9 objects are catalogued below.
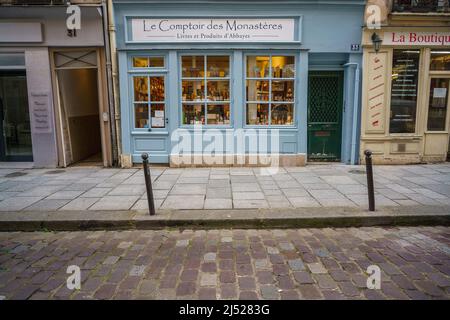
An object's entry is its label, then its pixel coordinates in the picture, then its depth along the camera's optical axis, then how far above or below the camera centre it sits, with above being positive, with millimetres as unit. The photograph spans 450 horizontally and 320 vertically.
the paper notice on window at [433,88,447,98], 9500 +550
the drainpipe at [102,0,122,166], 8844 +1036
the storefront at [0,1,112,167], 8844 +983
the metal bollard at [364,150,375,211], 5391 -1186
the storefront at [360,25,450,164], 9062 +524
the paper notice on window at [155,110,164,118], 9422 +42
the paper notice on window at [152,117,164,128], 9430 -246
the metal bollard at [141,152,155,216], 5432 -1272
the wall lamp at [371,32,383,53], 8727 +1884
